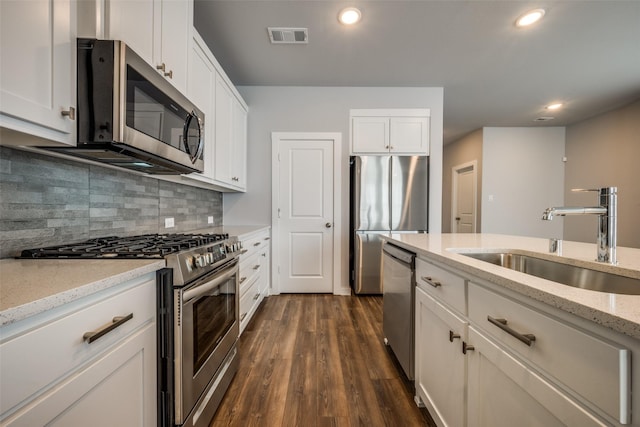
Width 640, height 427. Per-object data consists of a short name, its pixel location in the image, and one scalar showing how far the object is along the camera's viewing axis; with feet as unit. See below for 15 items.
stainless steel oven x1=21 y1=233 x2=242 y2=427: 3.38
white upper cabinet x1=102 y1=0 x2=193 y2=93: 3.66
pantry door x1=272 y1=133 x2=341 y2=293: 11.46
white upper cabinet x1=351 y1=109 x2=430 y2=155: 11.35
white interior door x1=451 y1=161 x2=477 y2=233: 18.72
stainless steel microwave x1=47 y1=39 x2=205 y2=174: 3.30
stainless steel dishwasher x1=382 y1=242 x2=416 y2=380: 5.17
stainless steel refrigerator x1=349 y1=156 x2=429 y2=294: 10.94
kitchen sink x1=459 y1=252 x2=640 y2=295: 3.13
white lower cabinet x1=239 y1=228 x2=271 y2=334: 7.48
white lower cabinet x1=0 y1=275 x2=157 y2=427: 1.80
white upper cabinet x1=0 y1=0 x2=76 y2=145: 2.56
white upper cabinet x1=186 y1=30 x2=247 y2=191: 6.44
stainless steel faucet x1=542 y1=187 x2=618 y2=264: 3.37
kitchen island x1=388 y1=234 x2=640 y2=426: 1.74
